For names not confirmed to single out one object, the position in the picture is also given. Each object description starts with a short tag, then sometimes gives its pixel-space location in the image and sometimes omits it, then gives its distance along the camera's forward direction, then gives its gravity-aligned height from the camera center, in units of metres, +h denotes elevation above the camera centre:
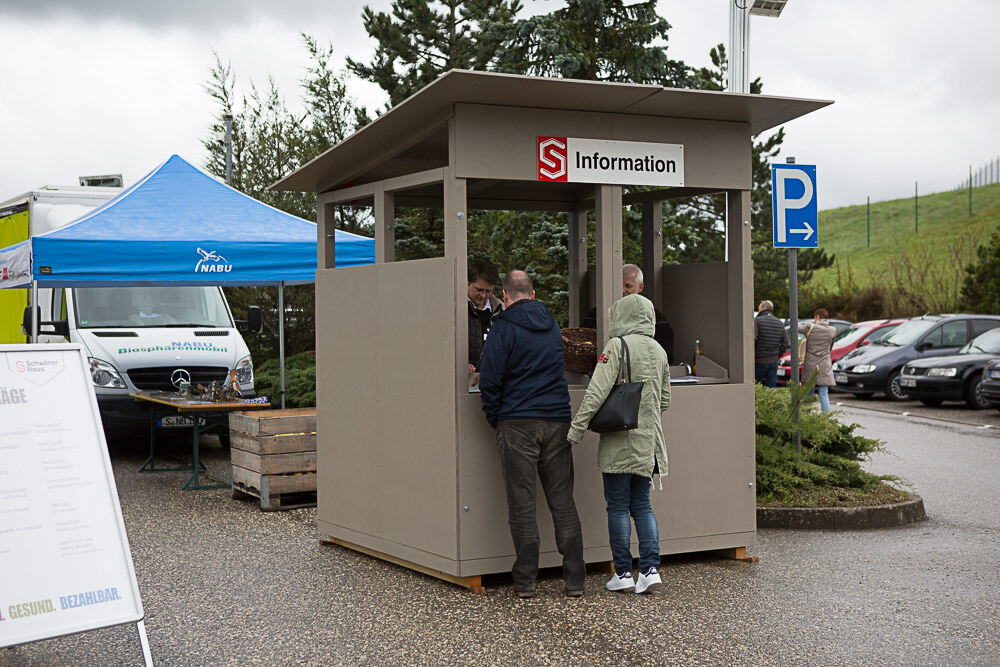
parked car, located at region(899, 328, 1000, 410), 19.38 -1.12
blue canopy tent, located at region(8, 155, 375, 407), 10.13 +0.81
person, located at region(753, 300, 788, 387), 17.92 -0.39
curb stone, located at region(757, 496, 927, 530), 8.82 -1.67
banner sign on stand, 4.61 -0.83
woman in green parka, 6.41 -0.75
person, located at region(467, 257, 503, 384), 7.03 +0.13
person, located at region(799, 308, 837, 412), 16.66 -0.58
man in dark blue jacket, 6.42 -0.62
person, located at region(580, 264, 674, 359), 7.50 +0.01
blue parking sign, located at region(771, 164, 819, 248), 9.45 +0.99
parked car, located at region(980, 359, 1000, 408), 17.66 -1.15
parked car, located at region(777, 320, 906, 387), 24.20 -0.54
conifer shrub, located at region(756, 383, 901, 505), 9.26 -1.25
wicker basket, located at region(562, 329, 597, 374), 7.34 -0.24
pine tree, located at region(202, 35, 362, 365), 20.20 +3.39
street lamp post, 9.90 +2.64
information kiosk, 6.67 -0.04
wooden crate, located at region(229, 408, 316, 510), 9.46 -1.20
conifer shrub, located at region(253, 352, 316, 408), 14.45 -0.85
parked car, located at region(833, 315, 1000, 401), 21.44 -0.72
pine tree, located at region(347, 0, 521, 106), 25.11 +6.69
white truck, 12.08 -0.05
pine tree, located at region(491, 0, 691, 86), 19.55 +5.25
